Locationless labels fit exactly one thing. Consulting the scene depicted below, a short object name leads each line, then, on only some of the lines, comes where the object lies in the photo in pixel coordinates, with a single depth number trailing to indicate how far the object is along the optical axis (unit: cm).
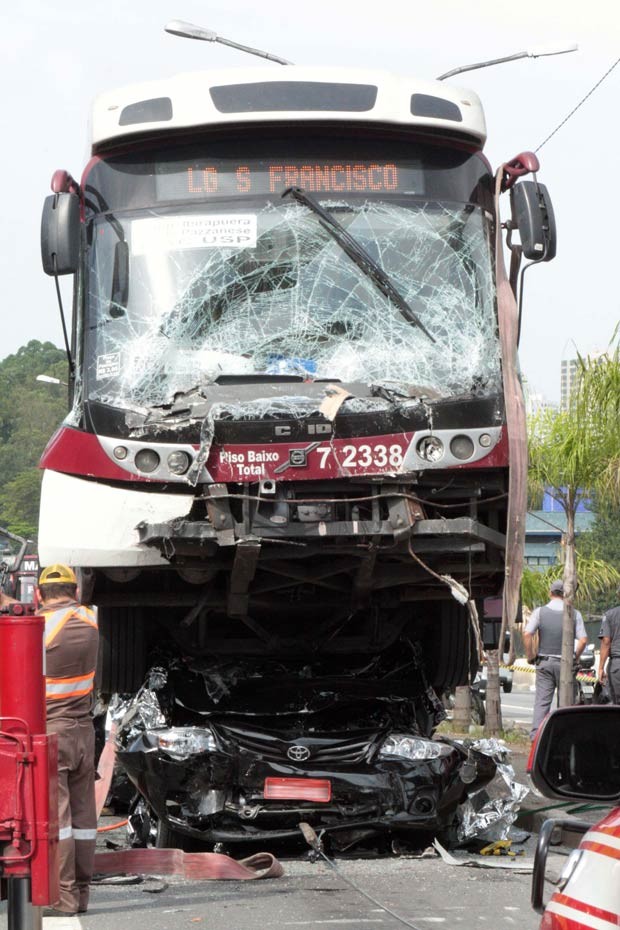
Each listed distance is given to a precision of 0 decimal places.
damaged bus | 1747
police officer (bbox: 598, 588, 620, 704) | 2889
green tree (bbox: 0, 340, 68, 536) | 18450
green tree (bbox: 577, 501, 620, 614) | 14675
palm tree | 3312
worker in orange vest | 1656
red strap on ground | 1784
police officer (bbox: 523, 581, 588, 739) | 3375
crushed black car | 1941
